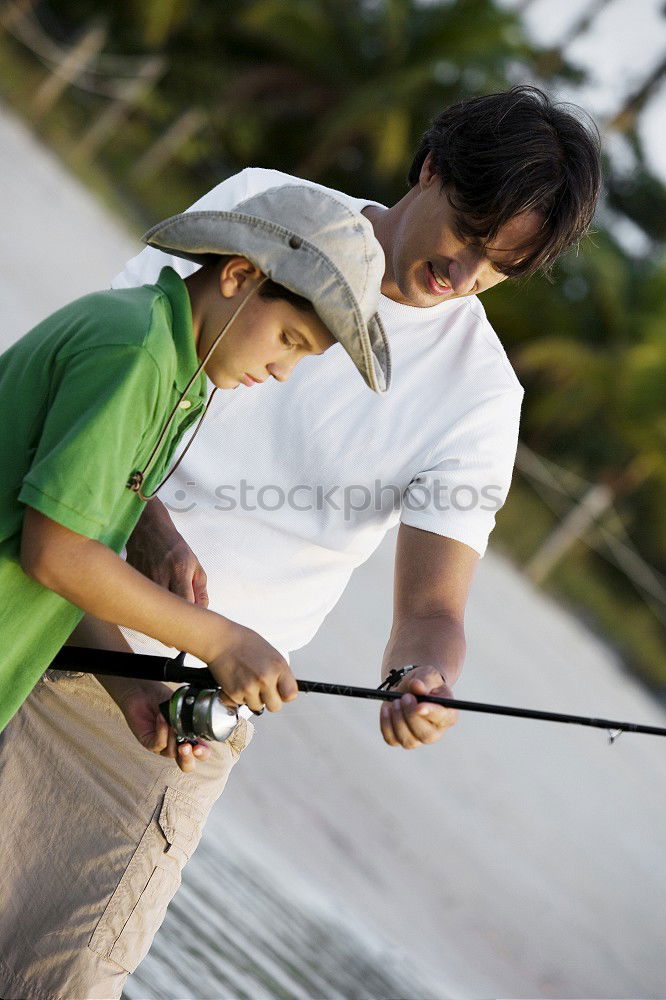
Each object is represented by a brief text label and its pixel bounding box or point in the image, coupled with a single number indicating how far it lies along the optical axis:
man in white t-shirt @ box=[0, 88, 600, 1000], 6.27
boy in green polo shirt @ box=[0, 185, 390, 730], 5.85
